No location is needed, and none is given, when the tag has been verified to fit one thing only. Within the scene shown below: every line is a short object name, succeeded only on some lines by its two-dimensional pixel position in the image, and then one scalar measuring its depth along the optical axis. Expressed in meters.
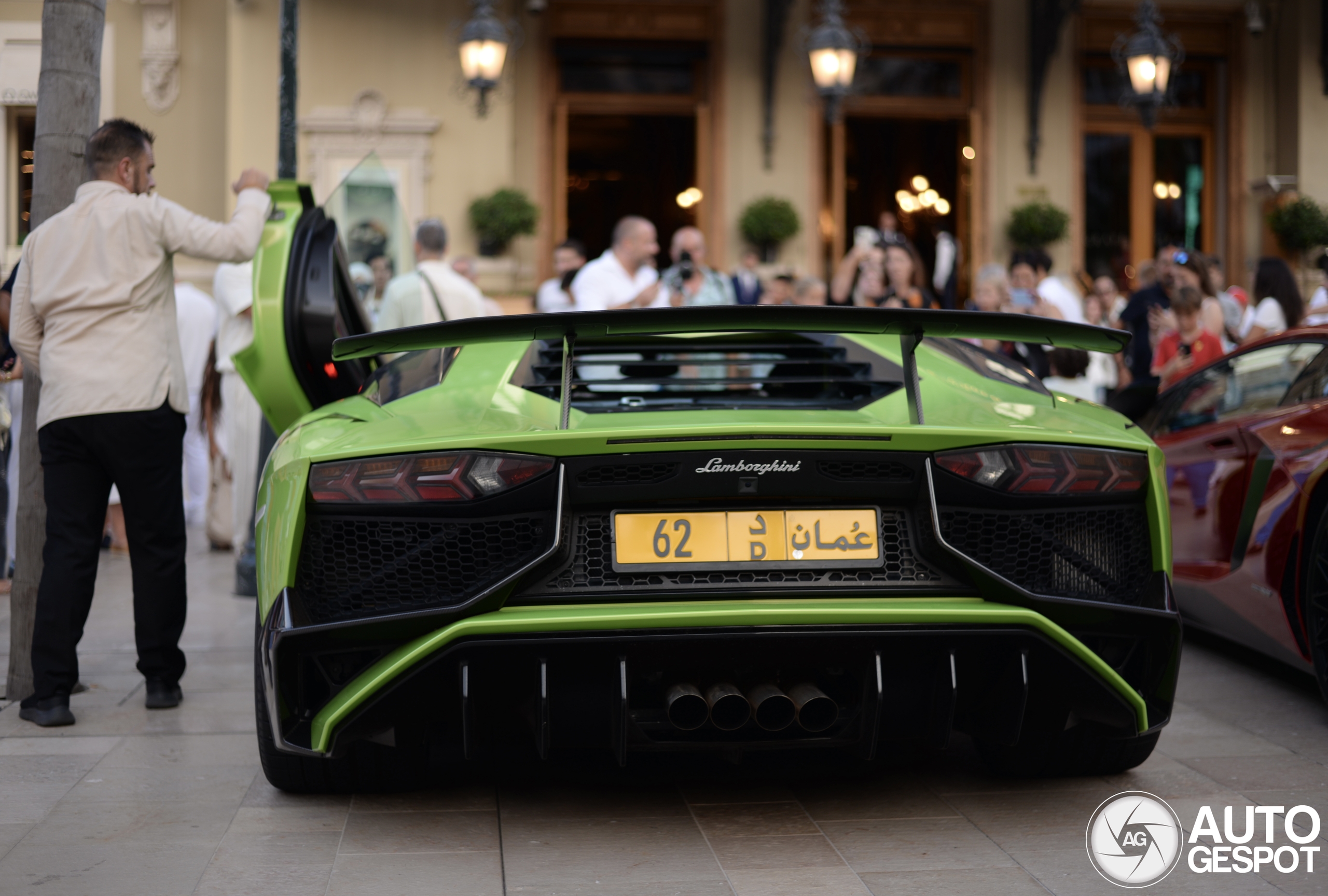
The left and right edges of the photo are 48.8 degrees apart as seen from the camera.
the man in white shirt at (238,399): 7.59
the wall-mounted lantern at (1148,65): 12.32
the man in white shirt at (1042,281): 10.40
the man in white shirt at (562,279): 10.69
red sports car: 4.57
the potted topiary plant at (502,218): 14.18
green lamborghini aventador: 3.05
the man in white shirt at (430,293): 6.48
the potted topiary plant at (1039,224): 15.11
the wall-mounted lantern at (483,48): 12.37
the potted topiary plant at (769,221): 14.75
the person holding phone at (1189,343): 7.66
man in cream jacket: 4.50
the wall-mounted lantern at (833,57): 12.38
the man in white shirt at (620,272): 7.68
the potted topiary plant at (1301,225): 15.09
